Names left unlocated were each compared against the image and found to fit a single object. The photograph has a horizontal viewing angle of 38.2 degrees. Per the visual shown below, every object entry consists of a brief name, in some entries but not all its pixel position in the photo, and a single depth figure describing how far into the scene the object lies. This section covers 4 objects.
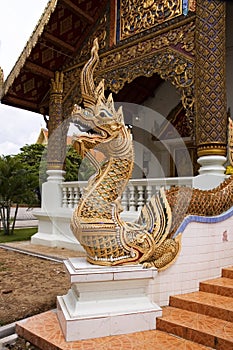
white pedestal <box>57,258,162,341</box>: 2.27
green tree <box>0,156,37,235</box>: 9.16
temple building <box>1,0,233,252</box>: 4.67
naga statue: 2.54
